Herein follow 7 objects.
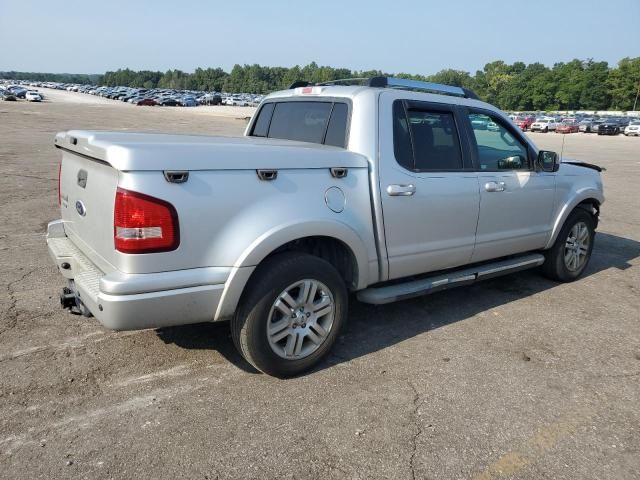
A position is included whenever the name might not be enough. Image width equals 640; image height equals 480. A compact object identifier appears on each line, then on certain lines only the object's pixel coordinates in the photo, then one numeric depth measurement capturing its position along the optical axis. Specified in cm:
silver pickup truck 275
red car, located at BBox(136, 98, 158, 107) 7844
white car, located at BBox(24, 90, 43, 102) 6706
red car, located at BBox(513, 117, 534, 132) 5691
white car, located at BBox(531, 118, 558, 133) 5369
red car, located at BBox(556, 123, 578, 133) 5248
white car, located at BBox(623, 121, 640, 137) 4700
